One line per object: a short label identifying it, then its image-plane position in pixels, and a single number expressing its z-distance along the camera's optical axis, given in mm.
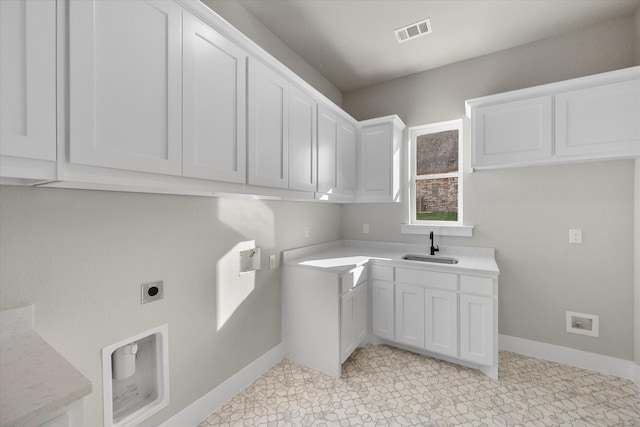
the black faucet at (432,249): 2793
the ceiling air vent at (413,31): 2264
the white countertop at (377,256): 2254
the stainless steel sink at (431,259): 2615
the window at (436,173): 2895
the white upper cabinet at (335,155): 2361
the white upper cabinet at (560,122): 1929
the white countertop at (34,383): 519
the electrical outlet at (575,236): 2311
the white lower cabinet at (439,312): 2133
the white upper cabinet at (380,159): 2830
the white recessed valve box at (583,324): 2258
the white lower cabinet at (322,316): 2152
